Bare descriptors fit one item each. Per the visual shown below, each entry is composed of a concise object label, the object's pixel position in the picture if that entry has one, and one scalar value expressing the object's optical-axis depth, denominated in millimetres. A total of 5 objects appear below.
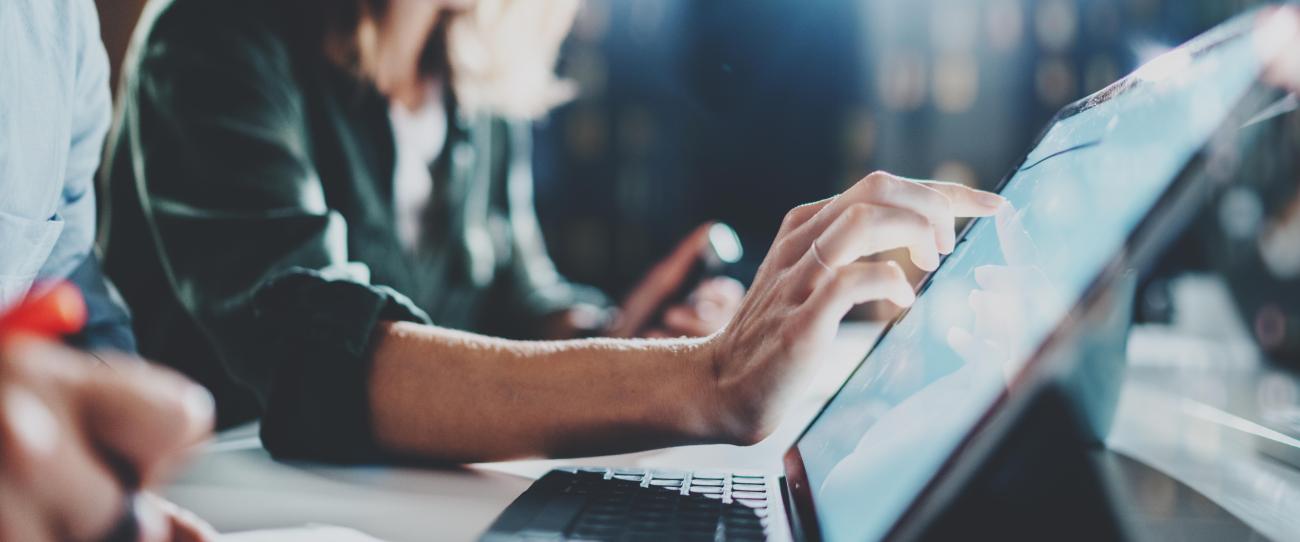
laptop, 383
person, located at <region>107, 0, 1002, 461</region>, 576
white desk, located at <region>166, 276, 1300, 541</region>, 532
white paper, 493
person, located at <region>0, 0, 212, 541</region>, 238
